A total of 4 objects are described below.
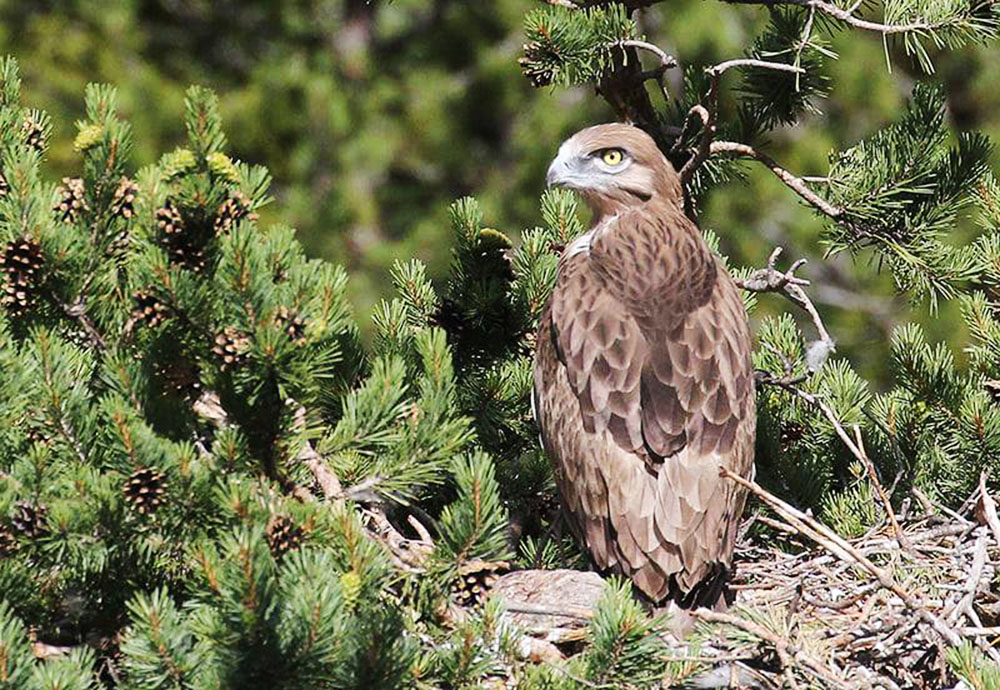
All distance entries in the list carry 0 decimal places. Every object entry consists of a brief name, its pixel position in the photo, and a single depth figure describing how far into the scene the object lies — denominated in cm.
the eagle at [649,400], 1055
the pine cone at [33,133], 938
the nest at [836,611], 921
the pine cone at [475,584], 780
